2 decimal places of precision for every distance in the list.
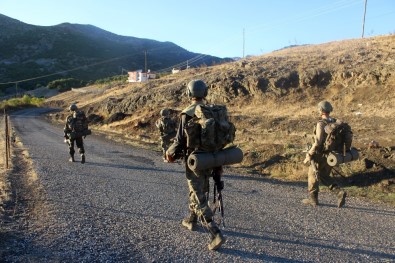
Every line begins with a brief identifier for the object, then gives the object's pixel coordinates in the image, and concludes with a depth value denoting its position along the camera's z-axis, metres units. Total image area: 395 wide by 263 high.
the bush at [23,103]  59.16
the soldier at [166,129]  13.74
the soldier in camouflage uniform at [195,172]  5.55
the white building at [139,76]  57.34
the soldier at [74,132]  13.53
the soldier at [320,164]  7.84
